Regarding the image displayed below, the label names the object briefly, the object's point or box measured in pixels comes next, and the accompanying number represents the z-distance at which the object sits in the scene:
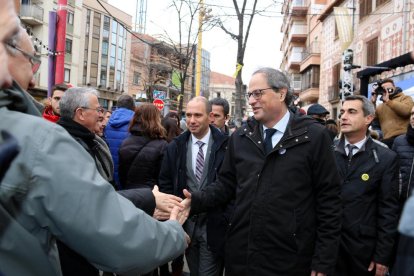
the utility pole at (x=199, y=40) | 17.14
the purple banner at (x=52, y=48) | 7.23
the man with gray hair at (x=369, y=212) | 3.63
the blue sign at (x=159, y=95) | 18.89
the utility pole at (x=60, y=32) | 7.30
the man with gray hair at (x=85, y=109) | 3.51
